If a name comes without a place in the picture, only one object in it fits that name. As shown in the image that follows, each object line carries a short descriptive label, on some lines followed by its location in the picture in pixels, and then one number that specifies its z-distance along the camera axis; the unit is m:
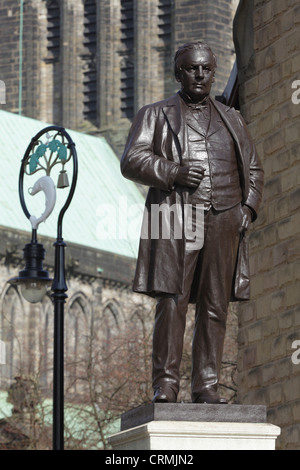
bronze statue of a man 10.73
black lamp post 17.88
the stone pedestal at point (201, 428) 9.96
